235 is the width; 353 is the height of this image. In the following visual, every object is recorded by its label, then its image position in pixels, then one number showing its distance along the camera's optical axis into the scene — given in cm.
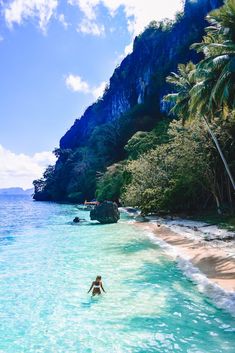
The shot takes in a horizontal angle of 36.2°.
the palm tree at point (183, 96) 3073
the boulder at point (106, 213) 3969
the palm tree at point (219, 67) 1930
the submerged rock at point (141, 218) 3854
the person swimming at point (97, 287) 1310
